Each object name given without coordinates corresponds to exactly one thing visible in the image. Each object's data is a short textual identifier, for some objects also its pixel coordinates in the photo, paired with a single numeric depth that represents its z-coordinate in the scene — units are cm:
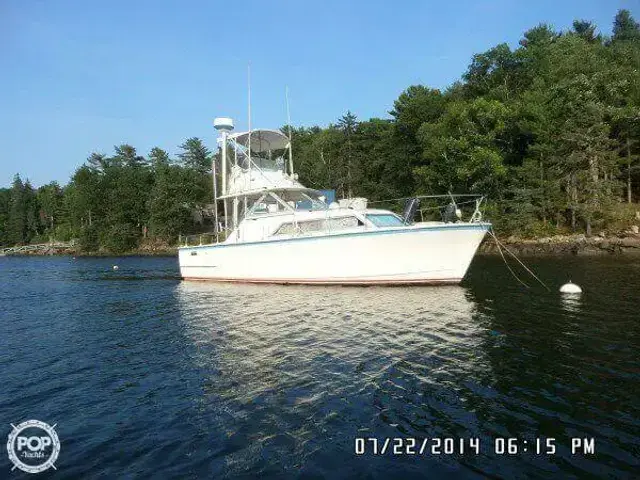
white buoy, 1681
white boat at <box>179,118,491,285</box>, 1838
